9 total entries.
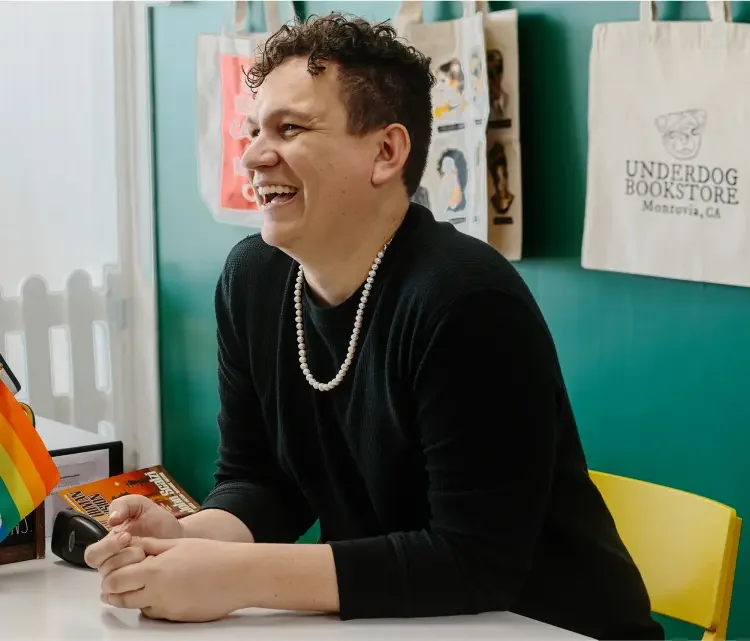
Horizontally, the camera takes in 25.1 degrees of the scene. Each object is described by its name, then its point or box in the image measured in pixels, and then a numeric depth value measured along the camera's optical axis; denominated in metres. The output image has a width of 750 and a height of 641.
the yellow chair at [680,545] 1.98
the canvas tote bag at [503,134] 2.67
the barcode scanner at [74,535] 1.80
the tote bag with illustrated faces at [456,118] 2.70
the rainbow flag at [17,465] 1.75
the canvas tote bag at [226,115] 3.41
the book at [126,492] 2.00
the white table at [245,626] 1.57
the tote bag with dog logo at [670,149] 2.37
